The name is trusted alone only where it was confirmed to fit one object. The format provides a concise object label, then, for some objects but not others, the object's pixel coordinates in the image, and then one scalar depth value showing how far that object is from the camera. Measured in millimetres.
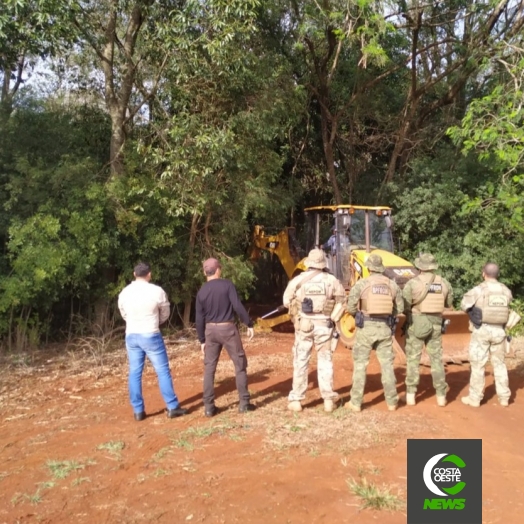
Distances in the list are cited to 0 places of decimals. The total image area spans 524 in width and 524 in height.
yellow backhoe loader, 9516
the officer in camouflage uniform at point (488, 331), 6621
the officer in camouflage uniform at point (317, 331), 6367
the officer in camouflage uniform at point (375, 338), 6363
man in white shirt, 6125
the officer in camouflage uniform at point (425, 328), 6688
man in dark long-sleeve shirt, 6266
